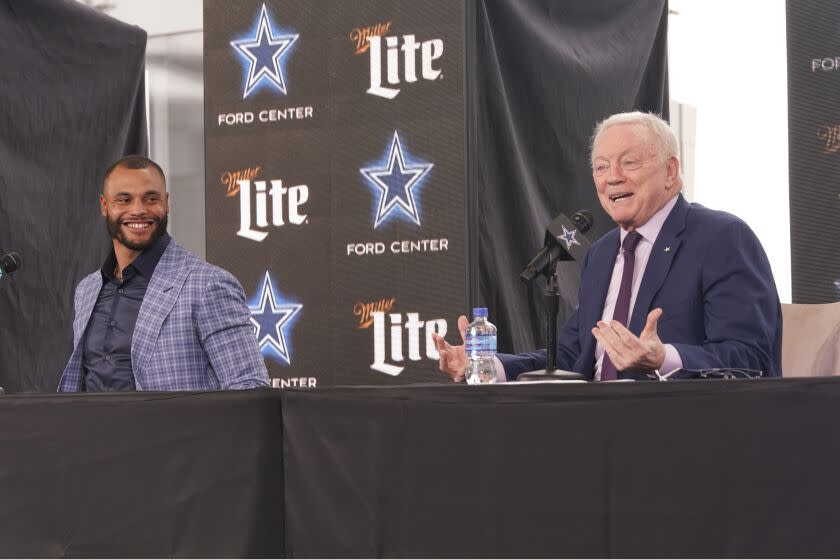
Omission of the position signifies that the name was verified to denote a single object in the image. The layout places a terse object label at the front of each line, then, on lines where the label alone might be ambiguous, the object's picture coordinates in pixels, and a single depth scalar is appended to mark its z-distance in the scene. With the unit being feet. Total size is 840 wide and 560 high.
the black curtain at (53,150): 34.50
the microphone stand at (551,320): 16.22
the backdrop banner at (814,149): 28.43
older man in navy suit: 18.10
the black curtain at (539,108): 29.66
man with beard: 21.30
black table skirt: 11.42
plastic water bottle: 18.34
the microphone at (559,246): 16.02
